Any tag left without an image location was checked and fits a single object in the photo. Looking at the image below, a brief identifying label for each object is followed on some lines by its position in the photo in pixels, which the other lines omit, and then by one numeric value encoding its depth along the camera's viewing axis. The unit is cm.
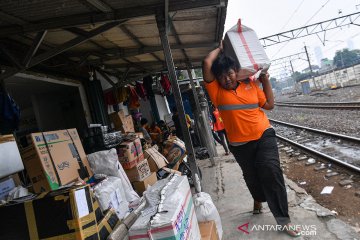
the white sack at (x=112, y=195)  333
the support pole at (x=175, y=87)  426
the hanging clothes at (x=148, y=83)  1034
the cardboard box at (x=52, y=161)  345
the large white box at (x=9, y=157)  301
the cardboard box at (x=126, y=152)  486
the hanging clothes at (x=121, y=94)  903
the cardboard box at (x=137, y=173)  489
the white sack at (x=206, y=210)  341
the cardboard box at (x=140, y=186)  484
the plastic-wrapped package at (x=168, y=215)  224
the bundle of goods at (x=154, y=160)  577
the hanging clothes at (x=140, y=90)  1061
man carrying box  356
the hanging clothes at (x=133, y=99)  1015
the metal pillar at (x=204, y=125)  889
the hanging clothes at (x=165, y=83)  1072
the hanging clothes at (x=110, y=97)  887
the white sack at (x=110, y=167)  417
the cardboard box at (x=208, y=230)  305
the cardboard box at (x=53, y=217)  210
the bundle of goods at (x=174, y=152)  662
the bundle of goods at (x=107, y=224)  242
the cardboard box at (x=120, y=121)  751
